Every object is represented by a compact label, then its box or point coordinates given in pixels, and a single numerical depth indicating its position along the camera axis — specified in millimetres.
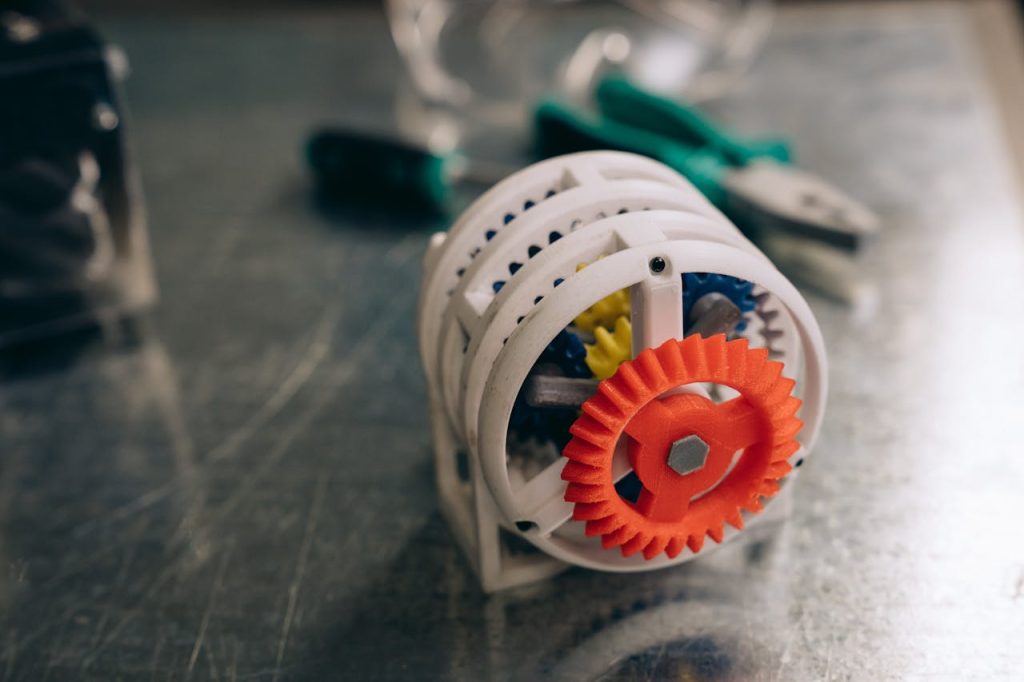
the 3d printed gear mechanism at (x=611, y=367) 591
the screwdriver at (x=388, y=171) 1032
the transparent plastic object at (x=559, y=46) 1244
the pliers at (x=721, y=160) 902
